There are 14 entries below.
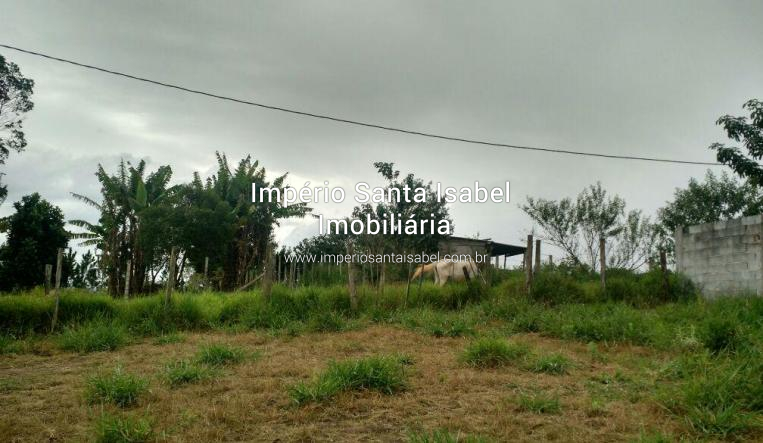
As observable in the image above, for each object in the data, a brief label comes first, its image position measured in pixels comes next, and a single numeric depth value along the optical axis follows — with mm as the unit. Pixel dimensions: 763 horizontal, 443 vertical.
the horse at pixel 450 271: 14614
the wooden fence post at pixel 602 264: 11898
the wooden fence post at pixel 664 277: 12414
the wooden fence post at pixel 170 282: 10273
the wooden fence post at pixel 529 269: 11375
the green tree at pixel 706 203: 22391
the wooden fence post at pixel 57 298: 9828
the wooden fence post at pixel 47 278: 10627
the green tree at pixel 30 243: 23562
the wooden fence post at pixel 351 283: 10516
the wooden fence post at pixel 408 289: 11184
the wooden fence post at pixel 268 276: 10898
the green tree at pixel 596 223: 20469
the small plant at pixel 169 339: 8812
